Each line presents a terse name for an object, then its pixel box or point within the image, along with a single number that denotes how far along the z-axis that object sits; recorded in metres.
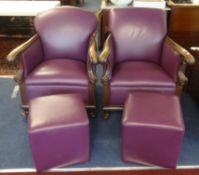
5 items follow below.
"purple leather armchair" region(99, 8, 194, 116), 2.00
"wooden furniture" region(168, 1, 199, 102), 3.07
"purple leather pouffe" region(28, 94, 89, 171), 1.56
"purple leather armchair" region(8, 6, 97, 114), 2.03
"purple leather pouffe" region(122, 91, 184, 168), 1.57
